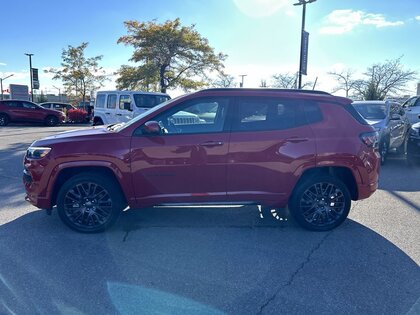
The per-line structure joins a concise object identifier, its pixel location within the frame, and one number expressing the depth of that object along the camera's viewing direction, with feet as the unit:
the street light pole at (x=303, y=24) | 43.65
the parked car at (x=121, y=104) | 39.46
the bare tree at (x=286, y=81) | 140.05
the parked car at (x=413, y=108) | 43.60
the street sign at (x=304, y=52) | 45.06
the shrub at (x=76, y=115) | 80.18
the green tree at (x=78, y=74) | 102.52
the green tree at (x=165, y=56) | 84.28
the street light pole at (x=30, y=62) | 107.80
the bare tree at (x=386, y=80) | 131.95
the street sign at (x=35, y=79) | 105.16
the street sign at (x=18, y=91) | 106.32
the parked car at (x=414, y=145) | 26.27
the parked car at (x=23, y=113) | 67.51
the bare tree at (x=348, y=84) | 147.64
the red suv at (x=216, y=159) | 12.81
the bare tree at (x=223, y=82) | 94.42
